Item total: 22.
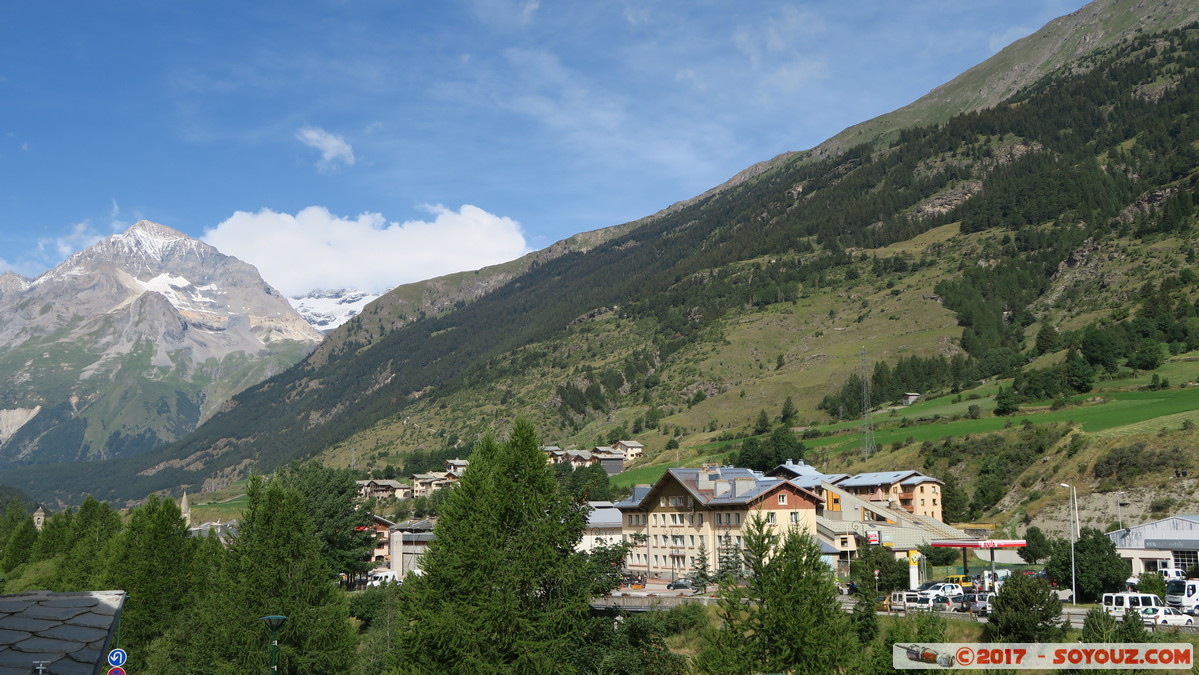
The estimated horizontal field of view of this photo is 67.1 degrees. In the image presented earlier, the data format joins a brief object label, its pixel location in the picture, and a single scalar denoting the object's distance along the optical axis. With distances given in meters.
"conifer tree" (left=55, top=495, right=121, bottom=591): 85.06
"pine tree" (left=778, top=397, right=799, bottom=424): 187.88
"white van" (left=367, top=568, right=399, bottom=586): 91.61
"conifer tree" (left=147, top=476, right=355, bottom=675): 49.03
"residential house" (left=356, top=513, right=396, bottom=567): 137.38
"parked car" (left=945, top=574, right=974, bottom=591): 70.53
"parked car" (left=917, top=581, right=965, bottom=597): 64.88
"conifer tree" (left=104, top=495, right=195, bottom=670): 69.94
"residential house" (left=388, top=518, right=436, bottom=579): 119.12
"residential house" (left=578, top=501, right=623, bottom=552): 113.94
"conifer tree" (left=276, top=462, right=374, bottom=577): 98.56
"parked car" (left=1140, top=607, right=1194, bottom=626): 50.12
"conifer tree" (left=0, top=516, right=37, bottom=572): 112.88
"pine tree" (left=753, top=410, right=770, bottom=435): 183.00
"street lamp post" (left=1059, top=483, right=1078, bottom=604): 61.53
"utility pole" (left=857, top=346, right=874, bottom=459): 142.50
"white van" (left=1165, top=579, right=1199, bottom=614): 55.28
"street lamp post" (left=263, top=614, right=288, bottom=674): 42.27
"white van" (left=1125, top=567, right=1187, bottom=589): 65.10
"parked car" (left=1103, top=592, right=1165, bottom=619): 54.25
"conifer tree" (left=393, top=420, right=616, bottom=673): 37.03
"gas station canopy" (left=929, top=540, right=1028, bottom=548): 66.75
